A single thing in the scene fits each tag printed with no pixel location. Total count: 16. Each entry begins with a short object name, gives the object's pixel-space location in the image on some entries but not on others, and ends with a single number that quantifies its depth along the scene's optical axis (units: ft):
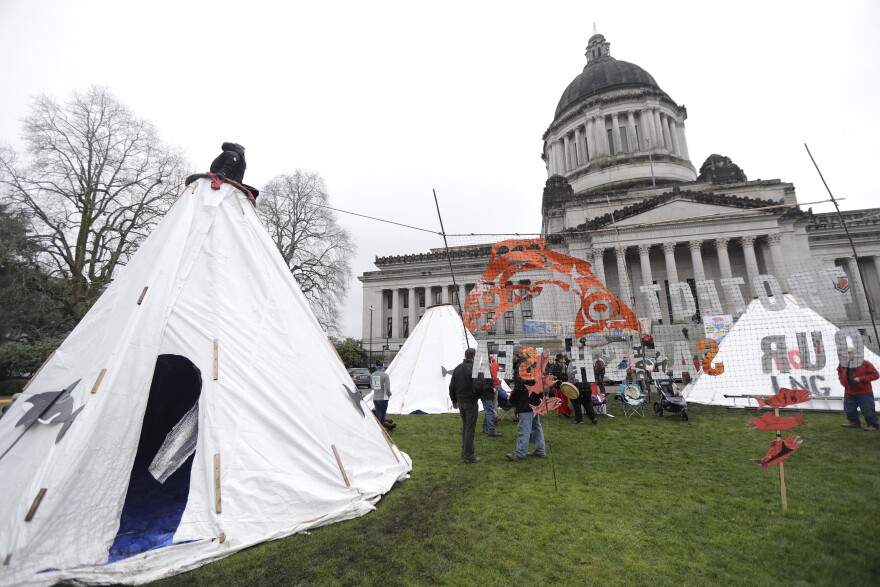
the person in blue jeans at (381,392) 29.81
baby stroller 32.58
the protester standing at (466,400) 21.06
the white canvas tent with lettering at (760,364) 34.30
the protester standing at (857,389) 25.89
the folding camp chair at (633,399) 35.37
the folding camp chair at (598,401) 35.89
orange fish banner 27.81
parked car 80.21
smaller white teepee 41.45
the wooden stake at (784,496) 13.29
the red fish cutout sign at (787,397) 14.56
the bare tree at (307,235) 76.33
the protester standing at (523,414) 21.63
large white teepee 10.46
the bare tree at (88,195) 52.75
